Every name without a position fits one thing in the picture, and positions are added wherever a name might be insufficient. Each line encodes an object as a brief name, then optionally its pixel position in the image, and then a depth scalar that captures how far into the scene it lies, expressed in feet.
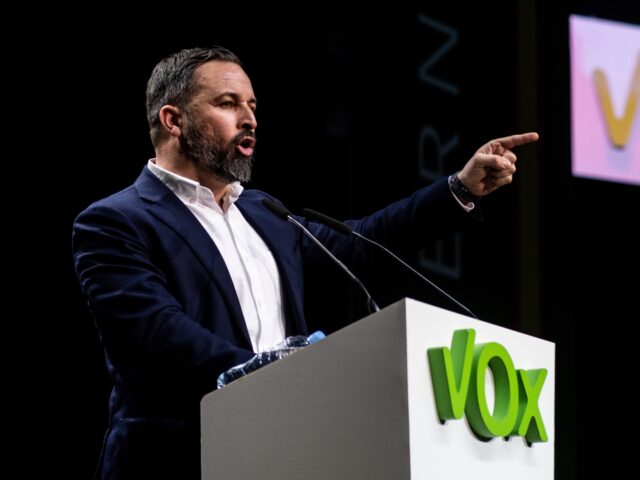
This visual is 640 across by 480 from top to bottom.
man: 12.95
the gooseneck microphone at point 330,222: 13.37
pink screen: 28.86
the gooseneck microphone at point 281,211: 13.19
